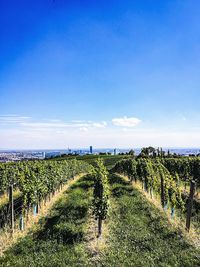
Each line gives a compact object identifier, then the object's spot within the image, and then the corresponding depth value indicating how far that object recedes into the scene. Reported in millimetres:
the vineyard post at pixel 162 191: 13303
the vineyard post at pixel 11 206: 9127
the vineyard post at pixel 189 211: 9469
